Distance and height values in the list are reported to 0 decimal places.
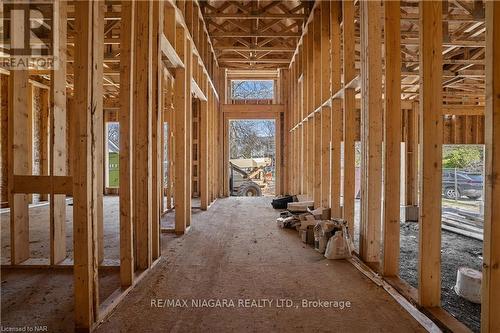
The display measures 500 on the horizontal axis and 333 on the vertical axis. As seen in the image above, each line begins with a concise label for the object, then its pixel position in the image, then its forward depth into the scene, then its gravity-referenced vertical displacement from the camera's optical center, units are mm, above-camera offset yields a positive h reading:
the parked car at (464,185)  12914 -938
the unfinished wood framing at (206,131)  1685 +283
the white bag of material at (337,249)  2980 -843
